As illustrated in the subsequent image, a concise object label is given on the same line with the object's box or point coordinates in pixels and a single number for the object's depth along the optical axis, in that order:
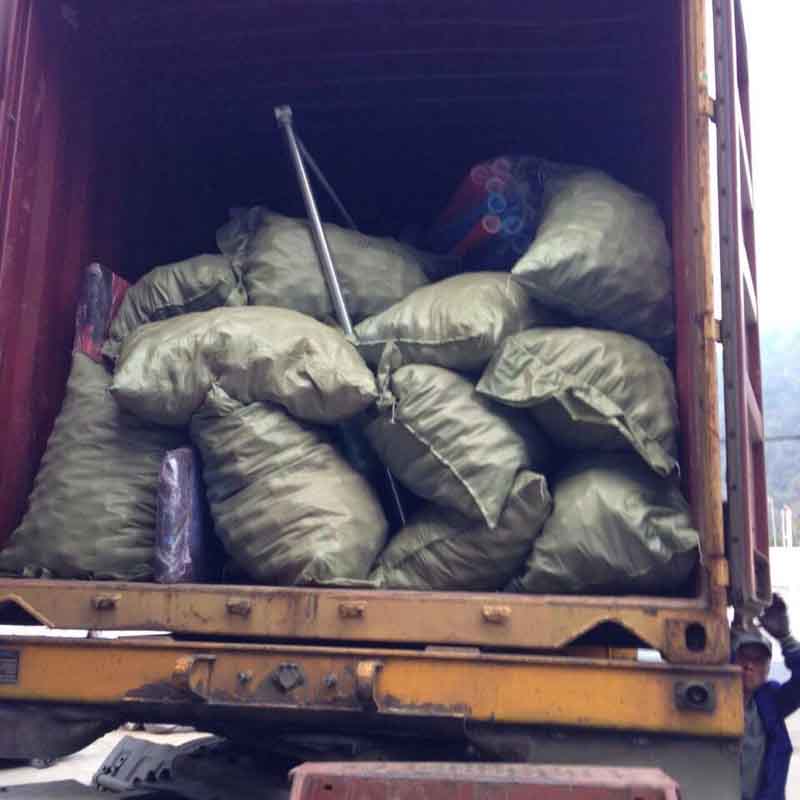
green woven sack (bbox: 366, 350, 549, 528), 2.61
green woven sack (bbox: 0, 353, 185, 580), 2.79
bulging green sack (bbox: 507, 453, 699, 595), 2.46
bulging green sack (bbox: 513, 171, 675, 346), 2.83
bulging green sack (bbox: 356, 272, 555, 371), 2.80
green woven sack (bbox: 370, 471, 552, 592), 2.60
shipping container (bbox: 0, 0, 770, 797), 2.30
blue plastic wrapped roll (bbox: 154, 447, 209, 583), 2.71
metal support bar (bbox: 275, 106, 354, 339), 3.24
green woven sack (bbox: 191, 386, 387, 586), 2.62
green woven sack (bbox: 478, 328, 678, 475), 2.62
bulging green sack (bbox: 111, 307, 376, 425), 2.73
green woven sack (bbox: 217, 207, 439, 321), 3.29
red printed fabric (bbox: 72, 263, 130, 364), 3.14
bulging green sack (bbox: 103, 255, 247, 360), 3.24
